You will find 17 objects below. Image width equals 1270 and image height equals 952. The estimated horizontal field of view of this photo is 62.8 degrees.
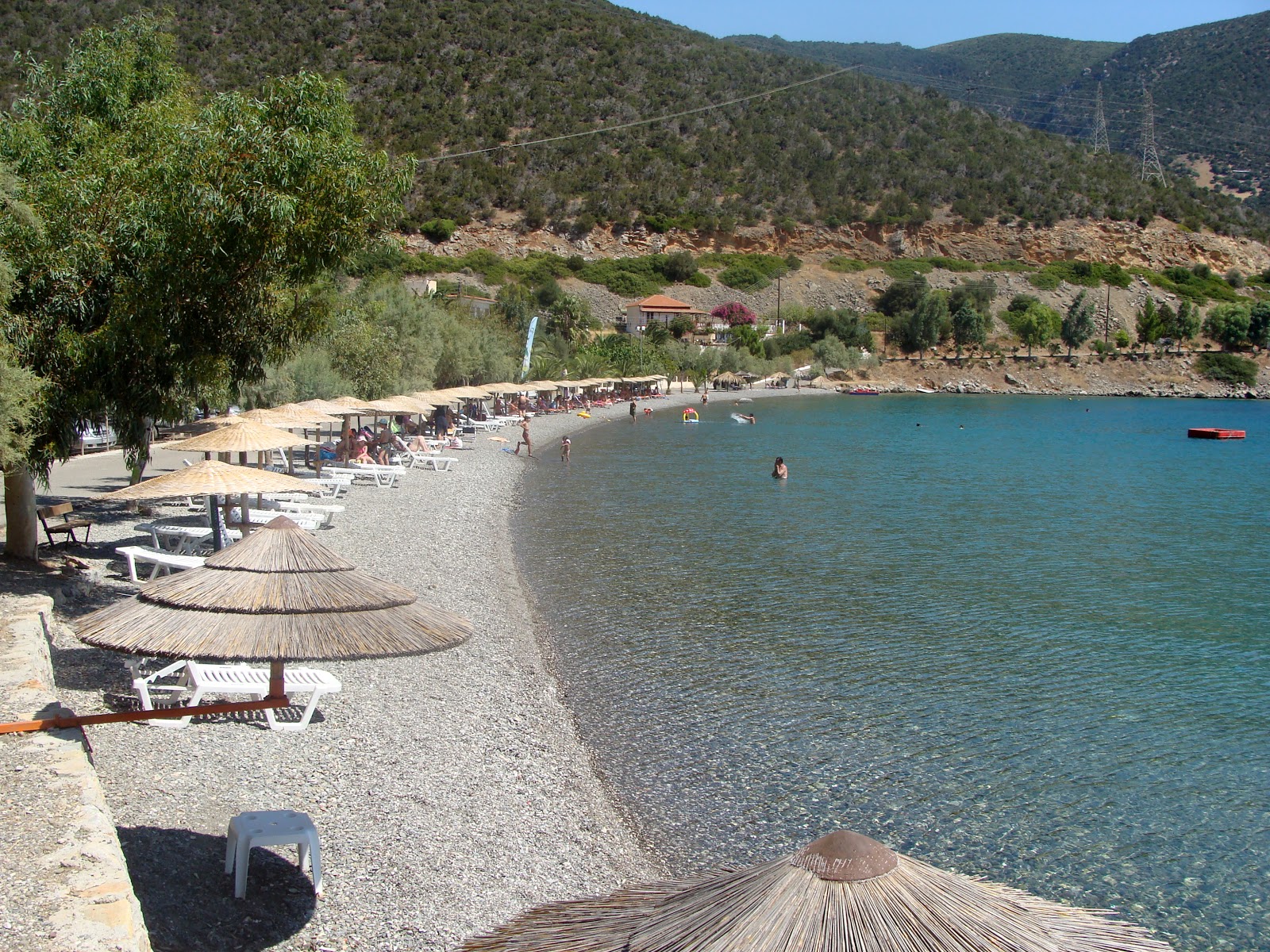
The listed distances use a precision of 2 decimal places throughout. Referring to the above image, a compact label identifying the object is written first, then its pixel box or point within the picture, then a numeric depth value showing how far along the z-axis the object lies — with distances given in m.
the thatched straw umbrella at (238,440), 13.63
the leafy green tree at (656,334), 83.31
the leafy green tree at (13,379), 8.73
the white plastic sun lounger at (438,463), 27.86
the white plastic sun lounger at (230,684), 8.04
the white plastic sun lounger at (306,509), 17.25
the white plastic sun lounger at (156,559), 11.58
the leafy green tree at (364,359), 32.72
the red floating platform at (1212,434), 52.91
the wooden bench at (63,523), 12.88
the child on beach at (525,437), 34.53
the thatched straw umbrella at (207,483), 11.14
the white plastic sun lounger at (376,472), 23.42
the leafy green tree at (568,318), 73.44
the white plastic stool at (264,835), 5.74
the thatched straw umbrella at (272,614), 5.71
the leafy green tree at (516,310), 59.66
